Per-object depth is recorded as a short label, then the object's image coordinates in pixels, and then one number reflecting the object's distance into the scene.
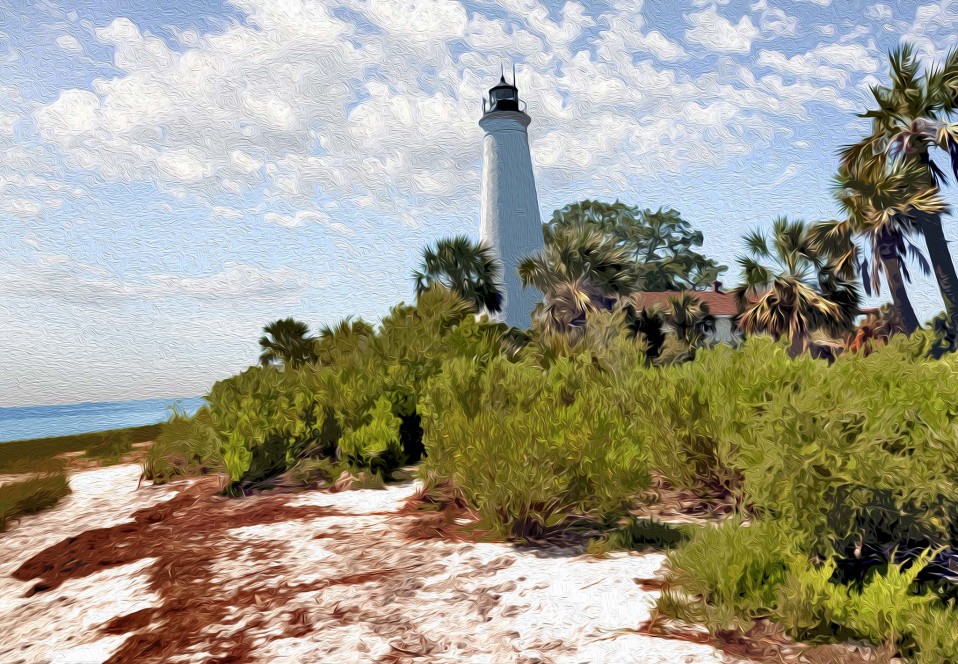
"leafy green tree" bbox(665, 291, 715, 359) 30.09
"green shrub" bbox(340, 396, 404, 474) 9.22
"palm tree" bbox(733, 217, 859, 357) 20.20
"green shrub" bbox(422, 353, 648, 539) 5.72
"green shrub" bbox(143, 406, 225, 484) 10.11
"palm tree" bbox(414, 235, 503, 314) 30.45
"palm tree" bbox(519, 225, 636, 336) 24.48
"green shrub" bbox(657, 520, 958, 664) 3.48
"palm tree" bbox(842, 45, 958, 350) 16.89
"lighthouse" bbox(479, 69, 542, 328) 32.59
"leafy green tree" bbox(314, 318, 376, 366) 11.96
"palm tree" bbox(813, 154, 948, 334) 17.08
